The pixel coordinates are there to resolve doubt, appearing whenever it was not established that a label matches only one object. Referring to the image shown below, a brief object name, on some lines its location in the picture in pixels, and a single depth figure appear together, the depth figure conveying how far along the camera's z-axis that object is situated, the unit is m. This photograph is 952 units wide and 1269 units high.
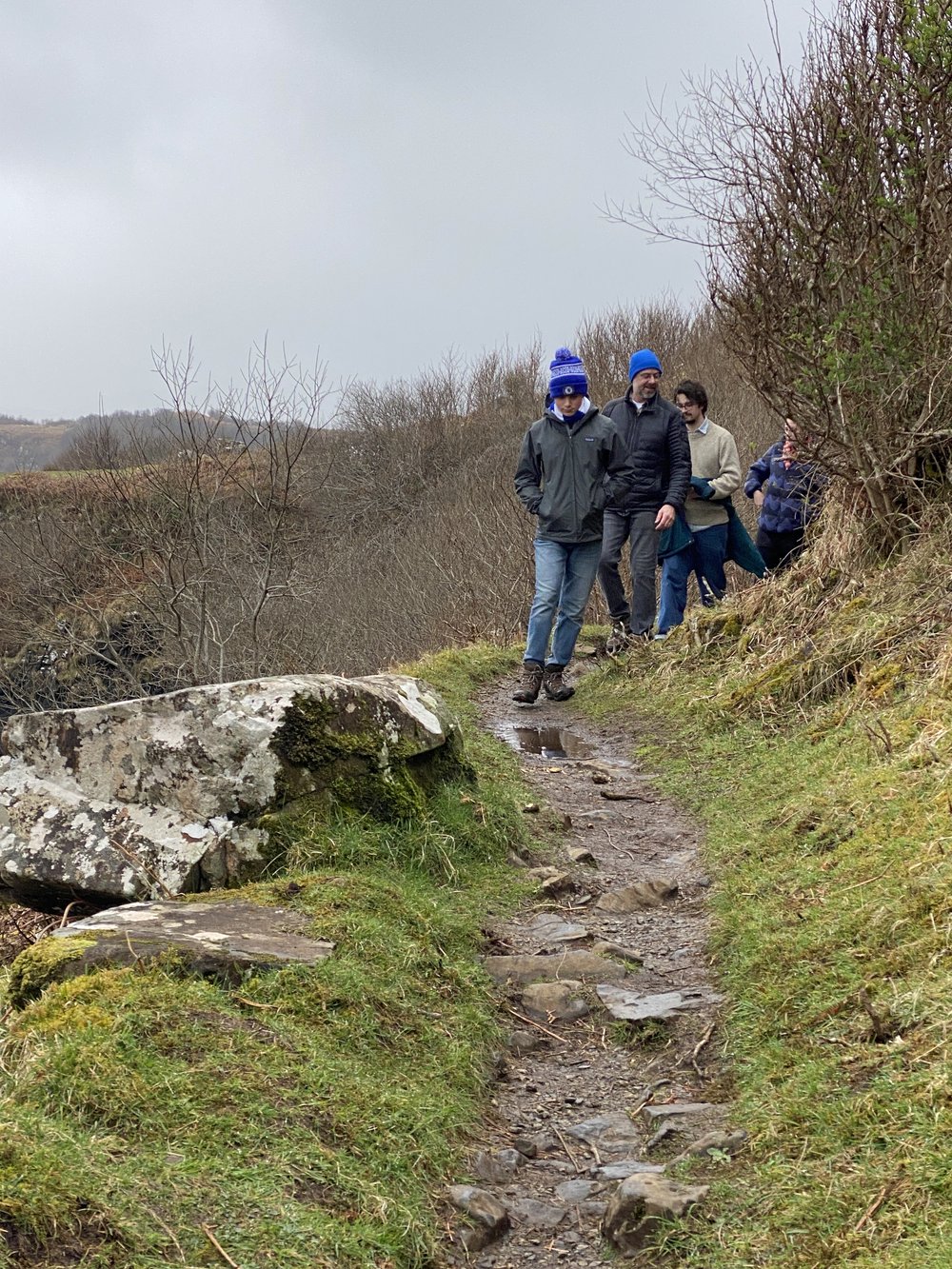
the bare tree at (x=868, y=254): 7.00
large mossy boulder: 4.74
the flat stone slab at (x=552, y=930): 4.70
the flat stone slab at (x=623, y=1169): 3.10
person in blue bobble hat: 8.77
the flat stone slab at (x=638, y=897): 5.04
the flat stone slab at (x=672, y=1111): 3.32
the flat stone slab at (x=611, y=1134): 3.26
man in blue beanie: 9.41
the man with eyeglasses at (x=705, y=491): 9.60
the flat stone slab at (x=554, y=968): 4.33
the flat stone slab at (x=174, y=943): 3.50
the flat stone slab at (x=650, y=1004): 3.96
